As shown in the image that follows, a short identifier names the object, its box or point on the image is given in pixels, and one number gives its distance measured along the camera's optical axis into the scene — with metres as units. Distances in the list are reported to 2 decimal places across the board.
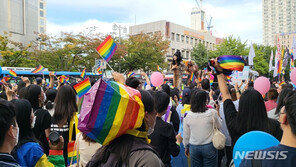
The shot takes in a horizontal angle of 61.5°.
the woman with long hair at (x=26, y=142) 2.35
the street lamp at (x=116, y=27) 27.64
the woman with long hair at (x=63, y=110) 3.58
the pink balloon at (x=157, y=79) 7.23
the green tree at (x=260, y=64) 45.97
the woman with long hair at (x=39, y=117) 3.60
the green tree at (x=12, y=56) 24.88
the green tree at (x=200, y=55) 41.31
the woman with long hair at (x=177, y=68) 6.96
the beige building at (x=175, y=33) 51.33
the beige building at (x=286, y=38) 124.81
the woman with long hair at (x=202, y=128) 3.93
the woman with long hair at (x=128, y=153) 1.45
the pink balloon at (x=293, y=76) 5.43
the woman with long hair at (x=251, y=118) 2.63
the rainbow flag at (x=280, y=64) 12.40
